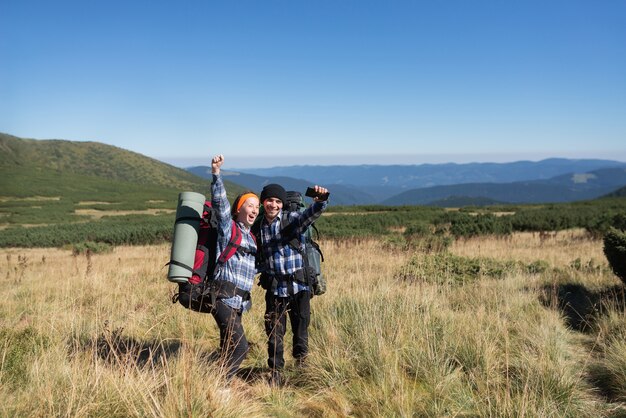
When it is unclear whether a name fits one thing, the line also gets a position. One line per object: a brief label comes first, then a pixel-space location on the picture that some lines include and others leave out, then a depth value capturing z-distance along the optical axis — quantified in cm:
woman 313
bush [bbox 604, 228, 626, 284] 571
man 350
